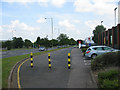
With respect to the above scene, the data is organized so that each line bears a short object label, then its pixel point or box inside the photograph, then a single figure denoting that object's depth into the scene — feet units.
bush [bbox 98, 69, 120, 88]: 14.19
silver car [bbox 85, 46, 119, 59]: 40.08
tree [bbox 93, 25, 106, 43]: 224.91
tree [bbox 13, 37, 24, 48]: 207.96
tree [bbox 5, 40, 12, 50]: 144.80
